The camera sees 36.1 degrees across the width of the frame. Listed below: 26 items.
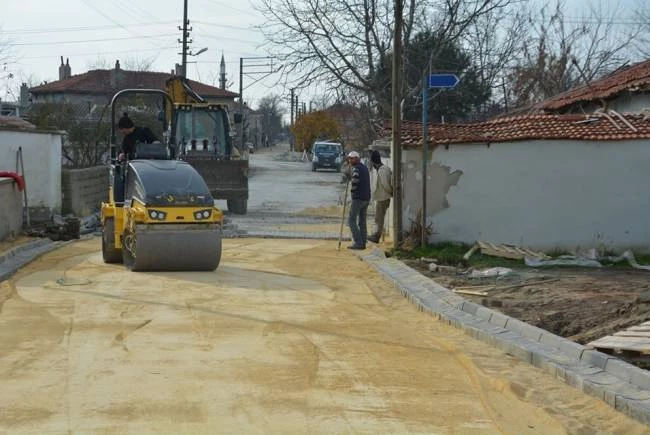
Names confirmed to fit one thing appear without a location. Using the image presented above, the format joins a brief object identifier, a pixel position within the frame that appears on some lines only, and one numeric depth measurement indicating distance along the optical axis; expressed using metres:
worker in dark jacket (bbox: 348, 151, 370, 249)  19.20
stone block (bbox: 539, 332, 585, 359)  9.39
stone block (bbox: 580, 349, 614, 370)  8.91
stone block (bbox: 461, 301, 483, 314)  12.03
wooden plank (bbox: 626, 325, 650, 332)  9.71
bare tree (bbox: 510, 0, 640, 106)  41.66
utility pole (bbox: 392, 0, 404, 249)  18.41
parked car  63.03
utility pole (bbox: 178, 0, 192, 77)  53.57
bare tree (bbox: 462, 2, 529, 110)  35.91
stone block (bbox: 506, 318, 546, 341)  10.27
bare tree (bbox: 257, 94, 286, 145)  124.52
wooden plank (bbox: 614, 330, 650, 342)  9.43
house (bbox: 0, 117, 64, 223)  22.39
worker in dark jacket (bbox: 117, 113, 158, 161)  17.38
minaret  81.64
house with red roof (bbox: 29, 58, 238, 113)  67.12
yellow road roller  14.81
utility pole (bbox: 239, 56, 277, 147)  69.68
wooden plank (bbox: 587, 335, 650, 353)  8.98
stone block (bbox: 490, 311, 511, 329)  11.10
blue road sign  16.50
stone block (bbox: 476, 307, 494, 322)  11.55
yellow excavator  28.09
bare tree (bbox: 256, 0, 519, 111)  31.23
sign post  16.55
